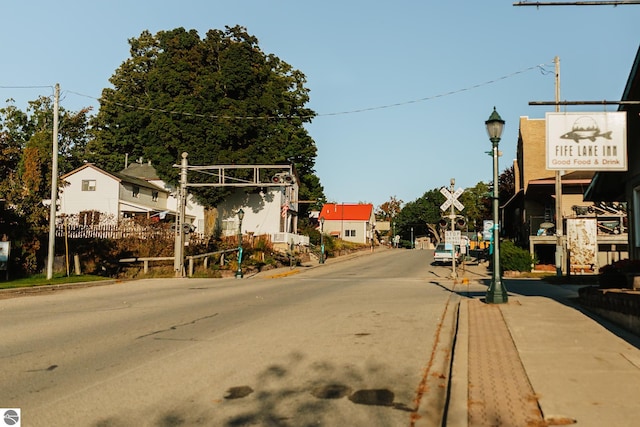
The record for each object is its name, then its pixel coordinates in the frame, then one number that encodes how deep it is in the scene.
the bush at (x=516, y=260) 32.31
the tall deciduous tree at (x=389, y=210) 149.25
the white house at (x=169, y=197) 55.22
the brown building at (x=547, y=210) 33.44
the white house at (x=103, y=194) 50.19
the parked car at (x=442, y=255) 44.78
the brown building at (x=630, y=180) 13.42
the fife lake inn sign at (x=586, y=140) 12.71
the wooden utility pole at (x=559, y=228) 28.95
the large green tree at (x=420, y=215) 127.56
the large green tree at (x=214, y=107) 47.00
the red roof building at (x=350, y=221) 98.62
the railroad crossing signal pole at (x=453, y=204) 24.87
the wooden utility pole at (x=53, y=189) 22.98
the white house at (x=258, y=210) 55.12
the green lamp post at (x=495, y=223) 14.55
